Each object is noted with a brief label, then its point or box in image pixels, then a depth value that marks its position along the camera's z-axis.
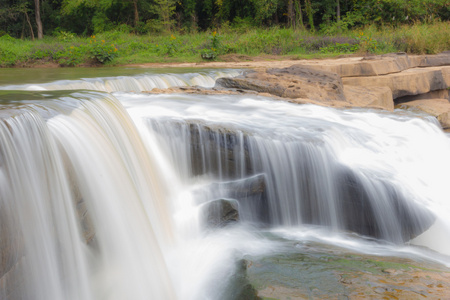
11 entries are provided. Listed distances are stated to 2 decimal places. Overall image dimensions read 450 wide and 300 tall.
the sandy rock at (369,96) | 8.77
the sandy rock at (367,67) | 10.23
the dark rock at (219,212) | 4.32
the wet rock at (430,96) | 10.63
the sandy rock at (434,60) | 12.29
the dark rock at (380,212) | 4.49
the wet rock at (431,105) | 9.18
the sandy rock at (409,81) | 10.02
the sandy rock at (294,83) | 8.03
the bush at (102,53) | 15.45
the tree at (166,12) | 24.78
